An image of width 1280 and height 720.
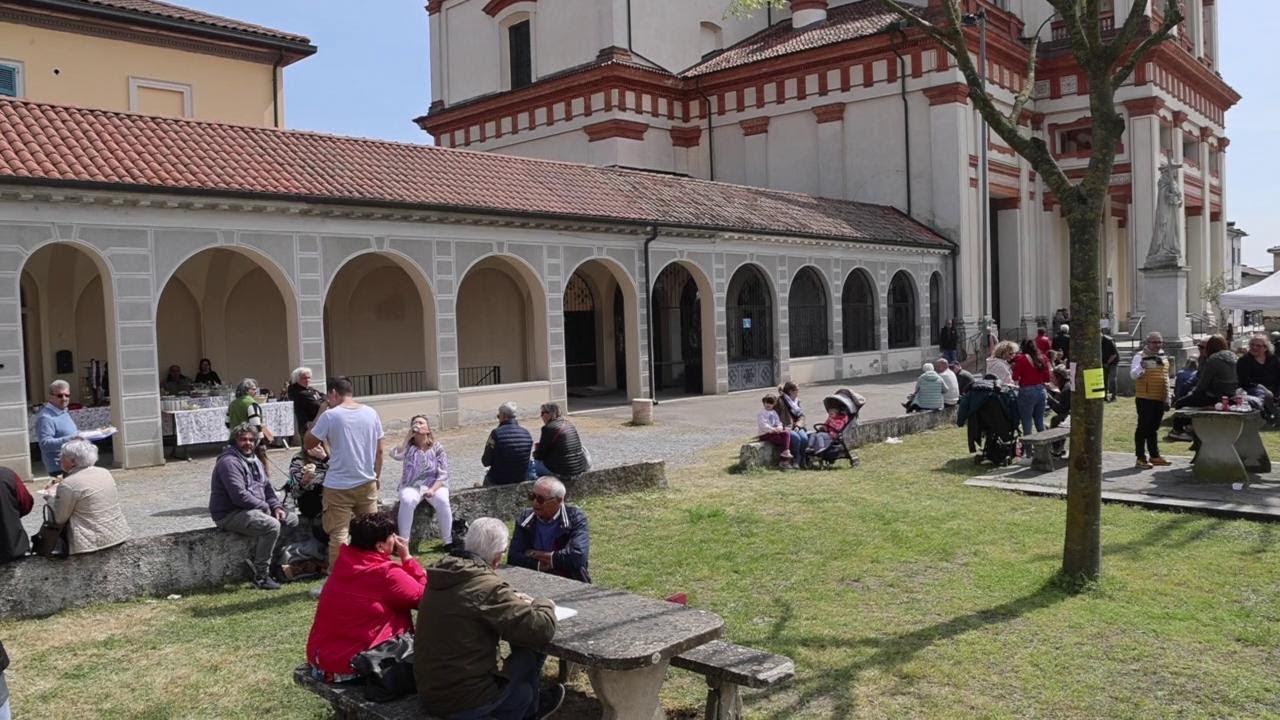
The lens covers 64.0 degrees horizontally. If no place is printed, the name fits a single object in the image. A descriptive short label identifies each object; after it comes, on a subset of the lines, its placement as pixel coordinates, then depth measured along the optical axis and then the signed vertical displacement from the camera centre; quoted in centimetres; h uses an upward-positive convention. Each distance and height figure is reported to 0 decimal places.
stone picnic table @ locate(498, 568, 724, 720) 441 -134
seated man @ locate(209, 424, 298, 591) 767 -115
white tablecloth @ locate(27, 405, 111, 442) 1410 -86
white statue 2145 +195
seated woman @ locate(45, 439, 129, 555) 696 -99
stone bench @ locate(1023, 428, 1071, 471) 1139 -138
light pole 2534 +392
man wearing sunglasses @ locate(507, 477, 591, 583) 613 -119
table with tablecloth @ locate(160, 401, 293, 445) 1441 -102
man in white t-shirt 733 -81
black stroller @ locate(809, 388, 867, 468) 1273 -129
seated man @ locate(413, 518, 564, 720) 427 -122
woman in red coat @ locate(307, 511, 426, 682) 482 -122
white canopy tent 1598 +37
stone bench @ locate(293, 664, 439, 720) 445 -159
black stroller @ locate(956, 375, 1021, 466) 1185 -105
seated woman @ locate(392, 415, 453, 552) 859 -107
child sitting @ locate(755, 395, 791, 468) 1265 -123
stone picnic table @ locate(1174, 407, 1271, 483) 990 -119
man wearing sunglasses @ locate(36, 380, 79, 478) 1014 -70
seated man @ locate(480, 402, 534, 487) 965 -103
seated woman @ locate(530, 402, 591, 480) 1005 -107
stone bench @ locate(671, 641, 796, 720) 448 -149
